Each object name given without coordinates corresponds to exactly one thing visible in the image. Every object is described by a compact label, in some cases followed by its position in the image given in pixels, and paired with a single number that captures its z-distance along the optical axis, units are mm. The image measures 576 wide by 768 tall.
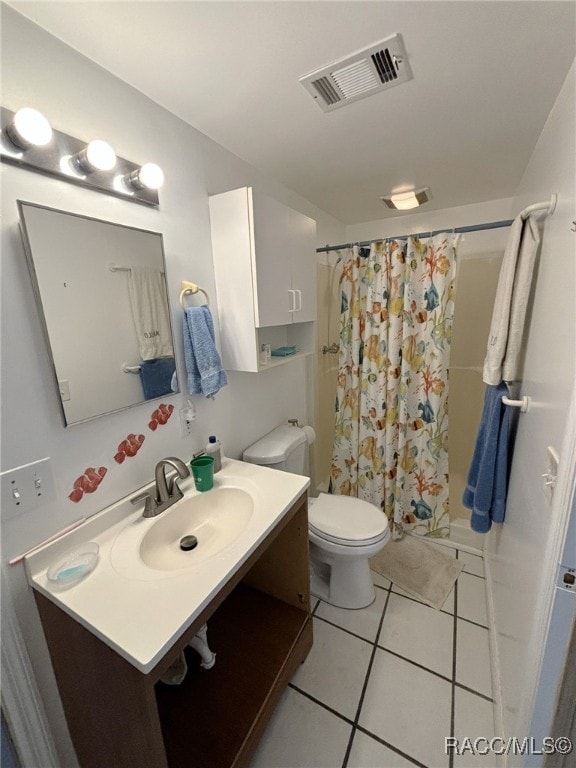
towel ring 1201
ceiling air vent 887
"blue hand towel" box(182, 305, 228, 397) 1204
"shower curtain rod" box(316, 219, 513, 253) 1553
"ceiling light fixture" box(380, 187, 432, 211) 1867
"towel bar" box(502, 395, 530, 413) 1117
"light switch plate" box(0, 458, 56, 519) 776
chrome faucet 1053
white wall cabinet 1247
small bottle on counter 1312
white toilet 1510
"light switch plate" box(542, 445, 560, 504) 764
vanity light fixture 718
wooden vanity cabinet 709
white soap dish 812
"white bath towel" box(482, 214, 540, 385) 1171
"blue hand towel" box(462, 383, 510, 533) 1332
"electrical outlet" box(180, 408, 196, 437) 1267
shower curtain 1834
